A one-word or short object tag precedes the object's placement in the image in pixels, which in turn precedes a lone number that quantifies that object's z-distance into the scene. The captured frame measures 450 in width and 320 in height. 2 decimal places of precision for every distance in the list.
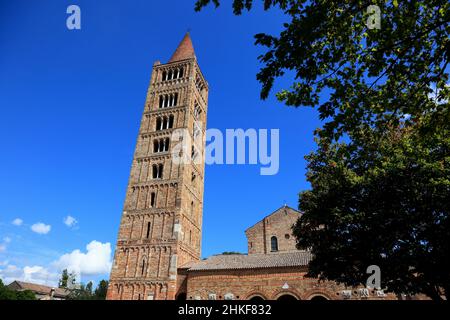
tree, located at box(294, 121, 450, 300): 10.73
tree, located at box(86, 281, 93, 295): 70.81
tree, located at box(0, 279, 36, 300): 36.39
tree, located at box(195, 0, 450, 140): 4.87
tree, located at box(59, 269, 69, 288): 74.49
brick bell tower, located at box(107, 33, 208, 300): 25.70
